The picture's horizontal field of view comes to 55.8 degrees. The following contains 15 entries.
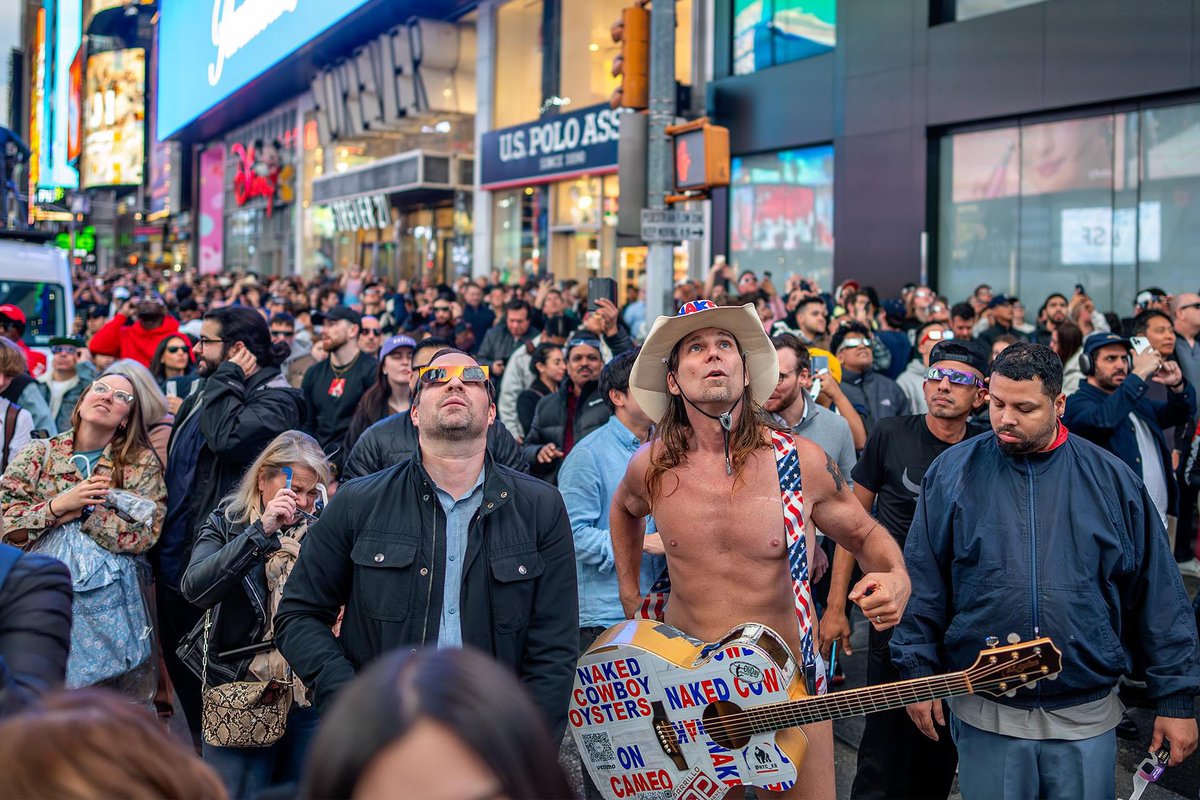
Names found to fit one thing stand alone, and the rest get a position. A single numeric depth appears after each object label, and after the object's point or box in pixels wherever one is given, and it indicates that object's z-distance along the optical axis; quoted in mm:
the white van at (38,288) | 14070
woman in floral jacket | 5016
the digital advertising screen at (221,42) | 29453
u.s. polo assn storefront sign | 21906
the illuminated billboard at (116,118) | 77688
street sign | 9609
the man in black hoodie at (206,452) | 5750
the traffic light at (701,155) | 9422
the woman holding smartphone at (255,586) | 4164
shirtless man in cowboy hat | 4051
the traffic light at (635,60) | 9883
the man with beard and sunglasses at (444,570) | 3533
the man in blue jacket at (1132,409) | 6598
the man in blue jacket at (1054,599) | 3697
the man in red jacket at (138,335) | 10461
